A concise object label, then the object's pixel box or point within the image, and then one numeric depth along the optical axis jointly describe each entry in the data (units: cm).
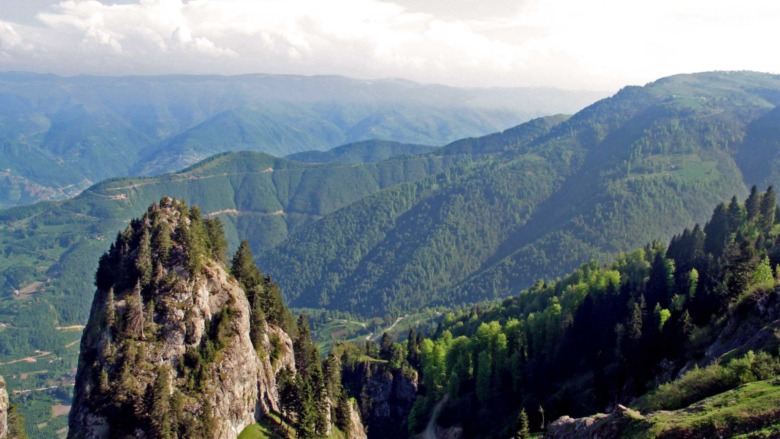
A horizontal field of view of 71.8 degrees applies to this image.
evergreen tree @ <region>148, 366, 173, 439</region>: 7306
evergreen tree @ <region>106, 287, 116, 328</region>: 8023
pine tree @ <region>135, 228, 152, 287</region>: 8688
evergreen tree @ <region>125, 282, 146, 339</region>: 8031
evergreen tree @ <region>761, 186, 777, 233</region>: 12850
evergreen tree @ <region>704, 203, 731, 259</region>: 12912
